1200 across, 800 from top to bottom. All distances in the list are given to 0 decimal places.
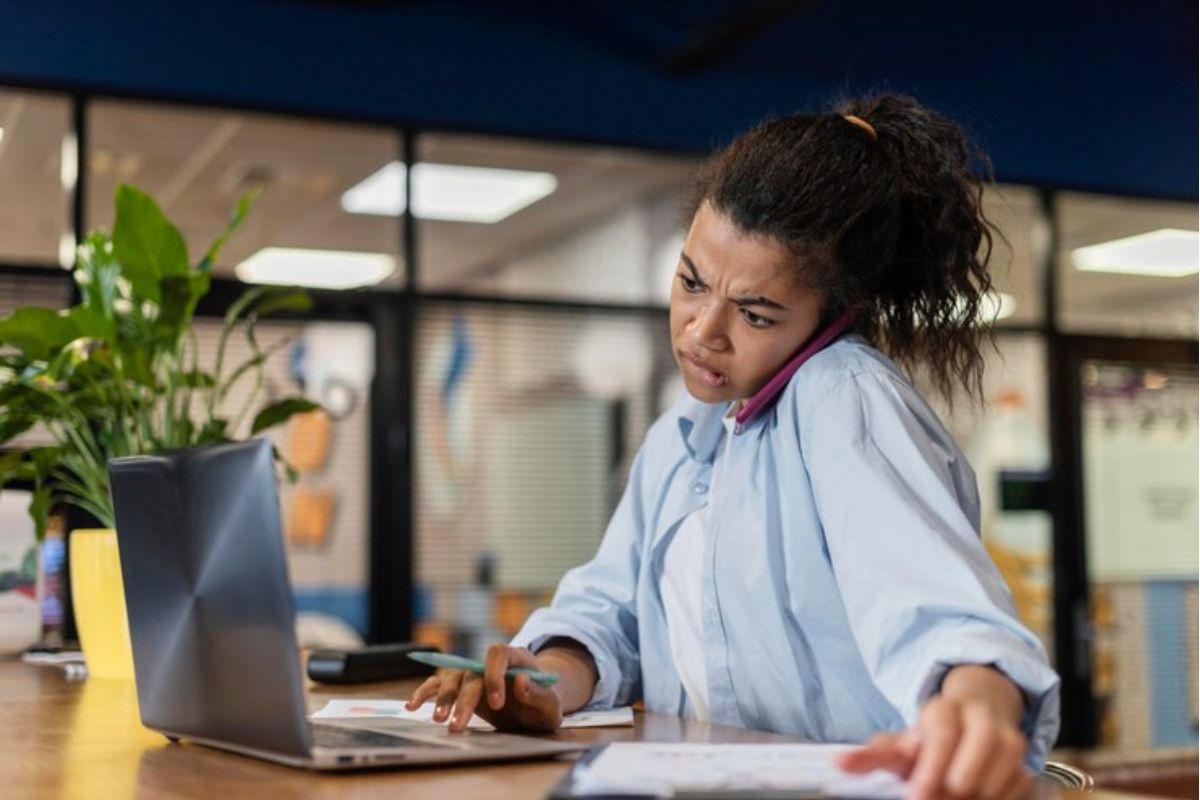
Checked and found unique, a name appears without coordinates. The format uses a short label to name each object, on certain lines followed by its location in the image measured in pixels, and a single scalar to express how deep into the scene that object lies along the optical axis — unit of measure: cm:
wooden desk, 104
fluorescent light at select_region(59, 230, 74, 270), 455
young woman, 126
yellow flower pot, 213
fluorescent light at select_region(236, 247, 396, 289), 484
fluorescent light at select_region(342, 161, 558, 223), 497
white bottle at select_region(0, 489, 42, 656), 253
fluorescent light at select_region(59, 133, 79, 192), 456
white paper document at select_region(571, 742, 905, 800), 92
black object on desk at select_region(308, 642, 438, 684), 194
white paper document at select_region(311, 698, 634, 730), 145
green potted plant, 215
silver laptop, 109
